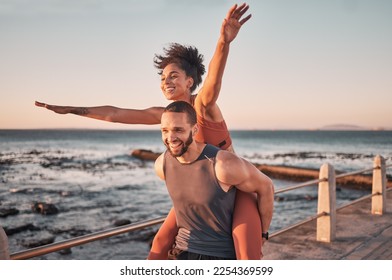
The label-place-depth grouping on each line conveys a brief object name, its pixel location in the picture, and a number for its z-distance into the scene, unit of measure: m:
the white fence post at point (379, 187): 6.16
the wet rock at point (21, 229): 12.48
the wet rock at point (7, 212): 15.28
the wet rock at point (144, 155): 44.02
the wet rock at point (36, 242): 11.12
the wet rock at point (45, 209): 15.11
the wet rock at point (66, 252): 10.03
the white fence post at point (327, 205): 4.71
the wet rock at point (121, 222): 13.35
